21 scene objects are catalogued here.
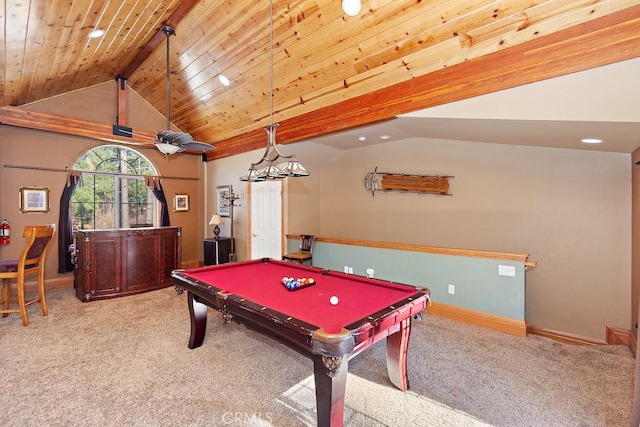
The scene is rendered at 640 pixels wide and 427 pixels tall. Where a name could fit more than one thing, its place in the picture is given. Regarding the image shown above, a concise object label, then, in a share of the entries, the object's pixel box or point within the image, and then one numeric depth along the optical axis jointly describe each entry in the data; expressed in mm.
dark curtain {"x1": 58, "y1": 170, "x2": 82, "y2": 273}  5285
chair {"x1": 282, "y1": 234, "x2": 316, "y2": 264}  4992
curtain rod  4921
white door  5621
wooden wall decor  4863
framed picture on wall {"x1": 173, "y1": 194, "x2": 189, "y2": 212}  6711
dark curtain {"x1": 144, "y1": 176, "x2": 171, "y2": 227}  6273
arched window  5621
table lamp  6062
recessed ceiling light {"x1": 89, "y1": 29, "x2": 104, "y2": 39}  3594
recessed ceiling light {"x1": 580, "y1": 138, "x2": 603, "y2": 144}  3000
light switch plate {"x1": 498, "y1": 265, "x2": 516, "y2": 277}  3438
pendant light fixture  2841
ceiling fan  3510
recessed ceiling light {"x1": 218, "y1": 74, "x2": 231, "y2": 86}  4648
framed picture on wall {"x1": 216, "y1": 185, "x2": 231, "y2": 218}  6469
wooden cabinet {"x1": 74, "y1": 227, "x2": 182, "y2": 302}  4473
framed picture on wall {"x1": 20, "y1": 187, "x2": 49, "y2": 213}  4980
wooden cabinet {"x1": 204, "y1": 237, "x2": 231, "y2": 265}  6055
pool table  1647
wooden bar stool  3559
